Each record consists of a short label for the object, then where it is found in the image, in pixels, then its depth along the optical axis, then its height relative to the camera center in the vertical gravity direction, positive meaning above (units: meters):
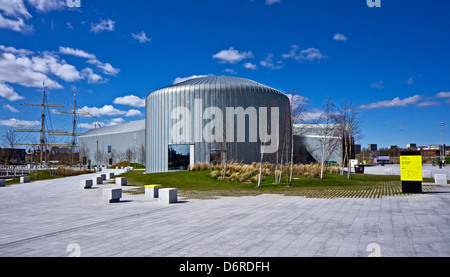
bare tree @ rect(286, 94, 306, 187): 22.30 +2.74
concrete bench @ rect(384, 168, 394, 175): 36.09 -2.01
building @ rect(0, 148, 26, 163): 88.30 +1.14
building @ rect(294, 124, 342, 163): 56.59 +1.31
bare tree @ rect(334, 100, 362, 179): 32.09 +2.92
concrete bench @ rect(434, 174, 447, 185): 21.14 -1.66
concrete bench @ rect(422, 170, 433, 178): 28.90 -1.86
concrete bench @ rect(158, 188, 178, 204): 13.21 -1.62
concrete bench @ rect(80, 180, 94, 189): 21.43 -1.80
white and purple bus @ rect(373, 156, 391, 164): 87.69 -1.37
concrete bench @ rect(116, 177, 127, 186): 23.64 -1.82
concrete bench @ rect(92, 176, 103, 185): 25.25 -1.87
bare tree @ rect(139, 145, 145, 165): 70.44 +0.15
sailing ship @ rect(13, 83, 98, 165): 102.78 +8.11
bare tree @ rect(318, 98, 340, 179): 29.34 +3.46
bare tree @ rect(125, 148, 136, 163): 73.31 +0.17
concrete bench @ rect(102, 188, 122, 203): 13.91 -1.67
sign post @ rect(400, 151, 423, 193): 15.20 -0.82
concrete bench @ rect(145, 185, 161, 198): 15.63 -1.69
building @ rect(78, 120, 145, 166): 72.93 +3.10
